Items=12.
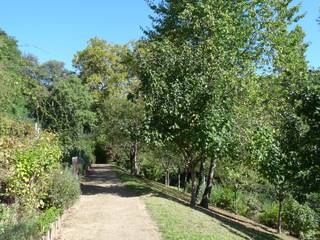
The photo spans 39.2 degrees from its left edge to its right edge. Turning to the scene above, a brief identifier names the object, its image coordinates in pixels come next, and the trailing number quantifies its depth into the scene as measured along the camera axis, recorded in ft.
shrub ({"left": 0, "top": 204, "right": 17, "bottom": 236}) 29.27
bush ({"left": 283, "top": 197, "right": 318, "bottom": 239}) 65.92
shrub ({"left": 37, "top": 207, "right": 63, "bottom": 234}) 31.48
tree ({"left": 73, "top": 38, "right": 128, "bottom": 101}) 153.99
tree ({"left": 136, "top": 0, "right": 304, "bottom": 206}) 60.29
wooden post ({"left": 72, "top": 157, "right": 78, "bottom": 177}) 60.52
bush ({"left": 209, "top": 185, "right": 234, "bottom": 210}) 82.84
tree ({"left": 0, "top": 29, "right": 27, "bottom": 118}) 27.45
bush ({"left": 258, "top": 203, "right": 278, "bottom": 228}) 74.59
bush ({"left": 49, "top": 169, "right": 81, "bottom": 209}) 41.98
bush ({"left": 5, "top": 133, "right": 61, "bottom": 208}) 34.81
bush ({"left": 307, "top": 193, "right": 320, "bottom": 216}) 70.00
